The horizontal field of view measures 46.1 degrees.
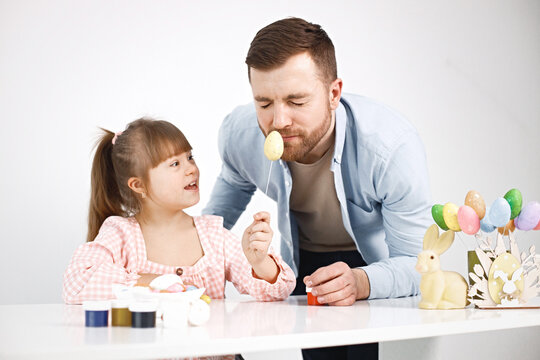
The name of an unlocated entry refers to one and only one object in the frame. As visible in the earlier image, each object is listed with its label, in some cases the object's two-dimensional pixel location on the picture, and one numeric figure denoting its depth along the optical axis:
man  1.71
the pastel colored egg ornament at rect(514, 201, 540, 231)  1.37
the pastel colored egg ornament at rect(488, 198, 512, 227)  1.34
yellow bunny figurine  1.36
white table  0.90
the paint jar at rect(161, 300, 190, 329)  1.09
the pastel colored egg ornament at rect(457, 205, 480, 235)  1.36
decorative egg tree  1.35
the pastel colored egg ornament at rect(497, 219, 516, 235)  1.42
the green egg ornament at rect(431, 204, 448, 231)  1.44
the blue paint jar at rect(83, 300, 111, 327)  1.11
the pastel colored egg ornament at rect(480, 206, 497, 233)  1.37
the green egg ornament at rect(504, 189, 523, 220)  1.38
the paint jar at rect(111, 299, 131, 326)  1.12
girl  1.60
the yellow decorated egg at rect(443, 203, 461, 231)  1.41
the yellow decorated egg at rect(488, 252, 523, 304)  1.35
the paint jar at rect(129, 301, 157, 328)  1.08
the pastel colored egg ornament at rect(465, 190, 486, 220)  1.38
